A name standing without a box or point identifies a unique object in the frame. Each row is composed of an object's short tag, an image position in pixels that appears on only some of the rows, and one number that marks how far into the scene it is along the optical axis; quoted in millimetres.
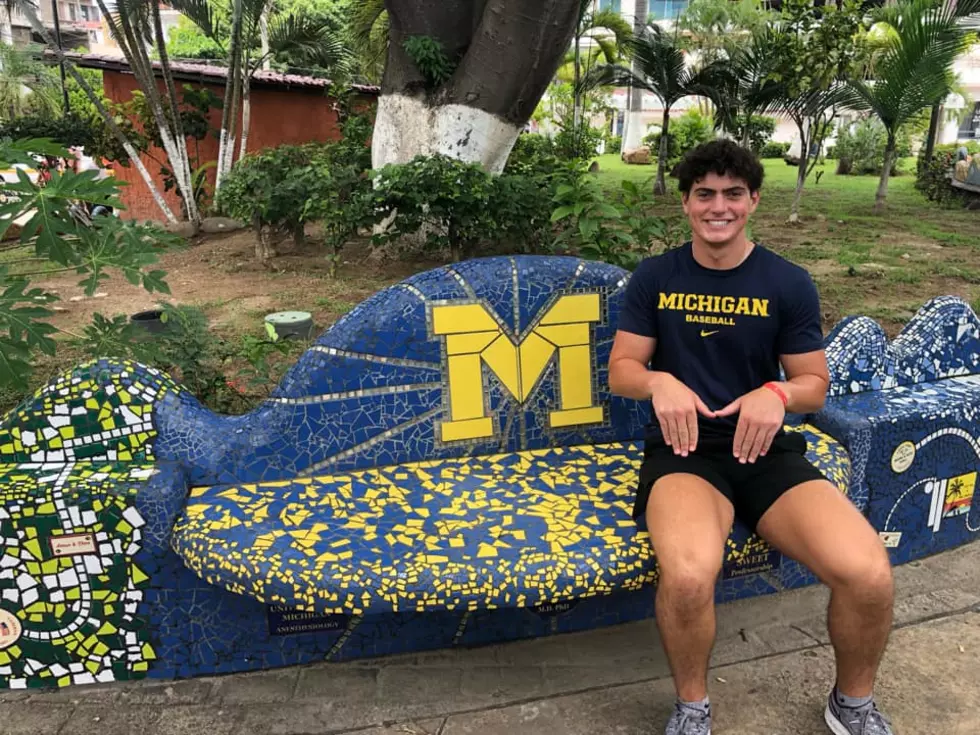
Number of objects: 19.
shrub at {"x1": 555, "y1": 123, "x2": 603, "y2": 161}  13607
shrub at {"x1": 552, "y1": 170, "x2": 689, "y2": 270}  3312
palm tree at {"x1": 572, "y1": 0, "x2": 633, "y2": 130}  13141
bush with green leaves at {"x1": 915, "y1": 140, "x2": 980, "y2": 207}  12398
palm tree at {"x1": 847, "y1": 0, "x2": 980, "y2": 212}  8109
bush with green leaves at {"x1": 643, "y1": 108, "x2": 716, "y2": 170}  18847
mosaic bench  1983
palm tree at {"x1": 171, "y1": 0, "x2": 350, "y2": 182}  7910
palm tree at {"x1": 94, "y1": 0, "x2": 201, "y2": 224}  7676
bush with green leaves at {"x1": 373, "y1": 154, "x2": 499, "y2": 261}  5055
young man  1904
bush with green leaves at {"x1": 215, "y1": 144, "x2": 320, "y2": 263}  6246
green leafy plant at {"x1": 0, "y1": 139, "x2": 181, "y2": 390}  2072
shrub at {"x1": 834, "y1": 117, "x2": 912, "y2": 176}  18297
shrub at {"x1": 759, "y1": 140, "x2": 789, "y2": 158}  25570
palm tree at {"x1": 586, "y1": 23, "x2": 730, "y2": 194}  11773
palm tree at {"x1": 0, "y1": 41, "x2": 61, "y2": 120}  18859
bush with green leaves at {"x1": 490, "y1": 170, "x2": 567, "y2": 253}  5129
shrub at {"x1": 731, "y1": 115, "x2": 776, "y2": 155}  11930
